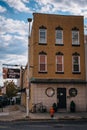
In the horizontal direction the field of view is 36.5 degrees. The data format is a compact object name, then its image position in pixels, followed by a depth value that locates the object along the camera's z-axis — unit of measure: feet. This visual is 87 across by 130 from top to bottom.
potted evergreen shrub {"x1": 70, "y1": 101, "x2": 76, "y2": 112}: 52.13
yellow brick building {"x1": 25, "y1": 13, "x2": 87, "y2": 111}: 52.66
